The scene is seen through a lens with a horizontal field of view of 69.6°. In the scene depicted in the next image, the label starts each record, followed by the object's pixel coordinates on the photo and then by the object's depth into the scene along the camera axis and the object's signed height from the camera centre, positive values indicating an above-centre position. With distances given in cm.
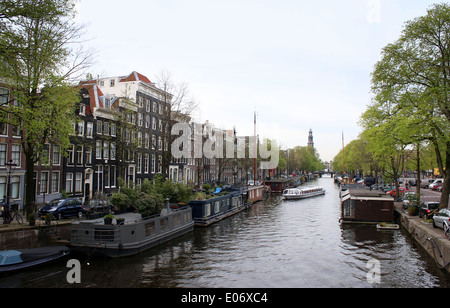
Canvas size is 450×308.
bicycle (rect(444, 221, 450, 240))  1870 -359
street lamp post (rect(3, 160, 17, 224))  2100 -295
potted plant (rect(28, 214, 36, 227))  2047 -336
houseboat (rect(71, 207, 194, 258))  1873 -419
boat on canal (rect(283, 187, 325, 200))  5975 -486
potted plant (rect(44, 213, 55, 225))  2107 -339
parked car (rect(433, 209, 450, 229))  2106 -325
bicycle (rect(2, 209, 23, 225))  2100 -327
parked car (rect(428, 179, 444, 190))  6285 -305
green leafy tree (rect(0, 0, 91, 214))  1534 +564
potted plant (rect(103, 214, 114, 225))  1928 -315
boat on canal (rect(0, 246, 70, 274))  1509 -450
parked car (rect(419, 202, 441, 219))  2698 -342
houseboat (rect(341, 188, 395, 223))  3136 -399
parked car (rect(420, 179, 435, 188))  7317 -330
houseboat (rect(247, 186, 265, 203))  5224 -441
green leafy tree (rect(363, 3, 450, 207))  2483 +731
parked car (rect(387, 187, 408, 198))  5157 -378
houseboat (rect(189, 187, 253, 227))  3070 -436
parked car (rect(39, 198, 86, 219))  2547 -332
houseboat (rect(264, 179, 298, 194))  7619 -401
